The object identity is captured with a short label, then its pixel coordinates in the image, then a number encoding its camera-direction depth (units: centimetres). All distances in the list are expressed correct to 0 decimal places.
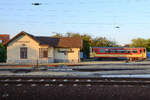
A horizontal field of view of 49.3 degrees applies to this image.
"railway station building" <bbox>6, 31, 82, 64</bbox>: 3117
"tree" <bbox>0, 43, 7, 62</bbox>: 3462
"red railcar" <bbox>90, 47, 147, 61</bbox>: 3666
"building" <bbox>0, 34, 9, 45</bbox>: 6322
